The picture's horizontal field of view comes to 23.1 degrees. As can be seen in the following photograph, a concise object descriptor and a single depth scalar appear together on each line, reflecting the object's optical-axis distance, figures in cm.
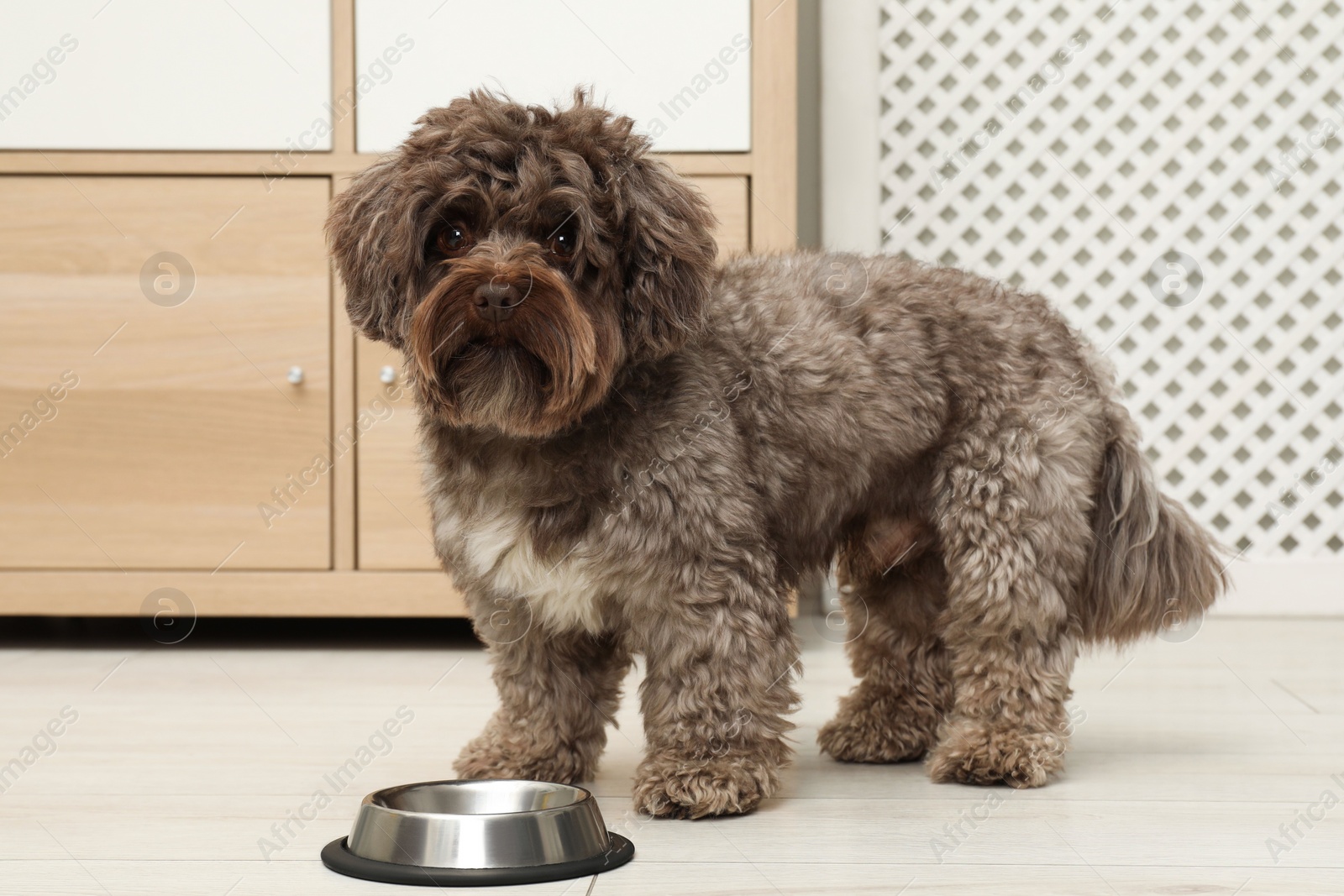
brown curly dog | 196
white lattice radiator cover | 283
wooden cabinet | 249
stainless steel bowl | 188
